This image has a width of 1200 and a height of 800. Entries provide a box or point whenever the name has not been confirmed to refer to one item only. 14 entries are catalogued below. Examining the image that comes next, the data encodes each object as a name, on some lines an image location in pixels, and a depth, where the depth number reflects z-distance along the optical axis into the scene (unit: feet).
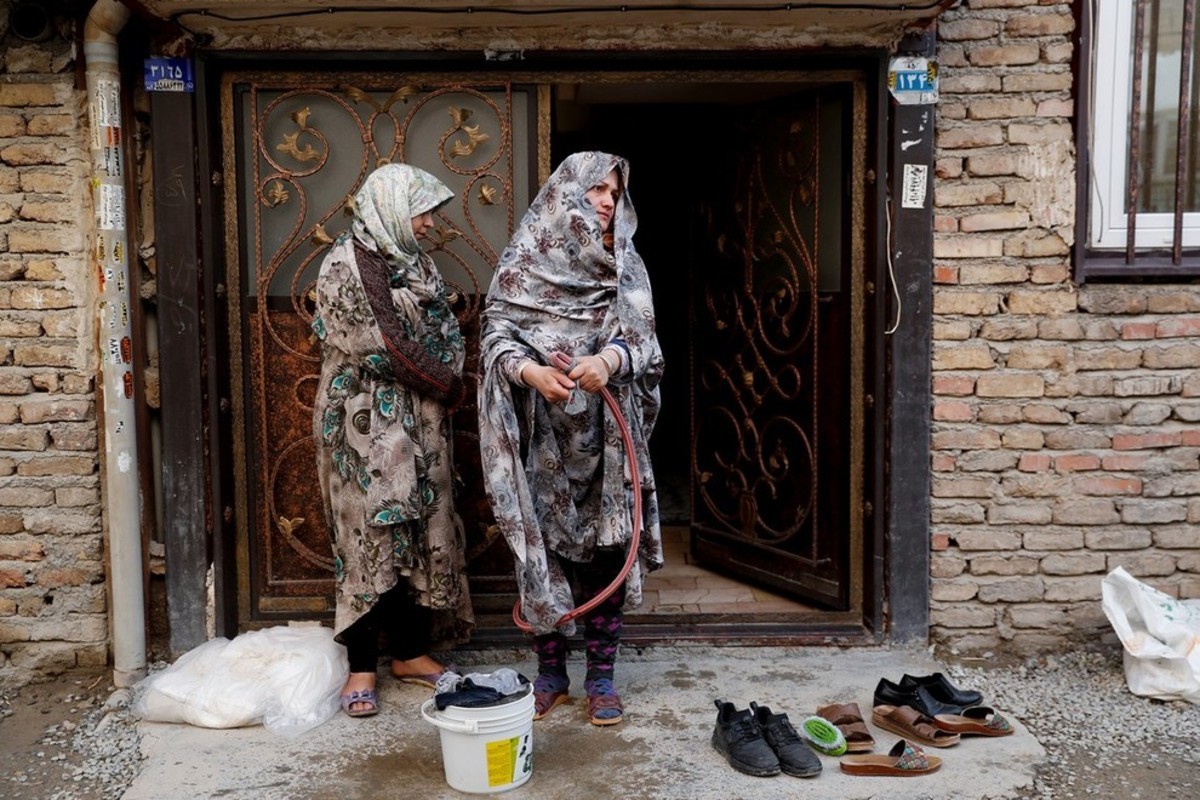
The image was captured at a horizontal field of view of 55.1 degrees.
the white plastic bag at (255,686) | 13.09
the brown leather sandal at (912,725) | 12.40
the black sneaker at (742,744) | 11.77
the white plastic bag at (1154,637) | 13.71
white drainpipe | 13.67
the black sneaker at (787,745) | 11.76
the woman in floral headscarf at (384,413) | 12.62
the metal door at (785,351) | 15.46
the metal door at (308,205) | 14.60
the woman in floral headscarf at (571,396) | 12.47
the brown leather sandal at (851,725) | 12.23
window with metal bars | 14.61
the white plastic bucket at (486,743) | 11.16
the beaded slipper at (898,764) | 11.76
